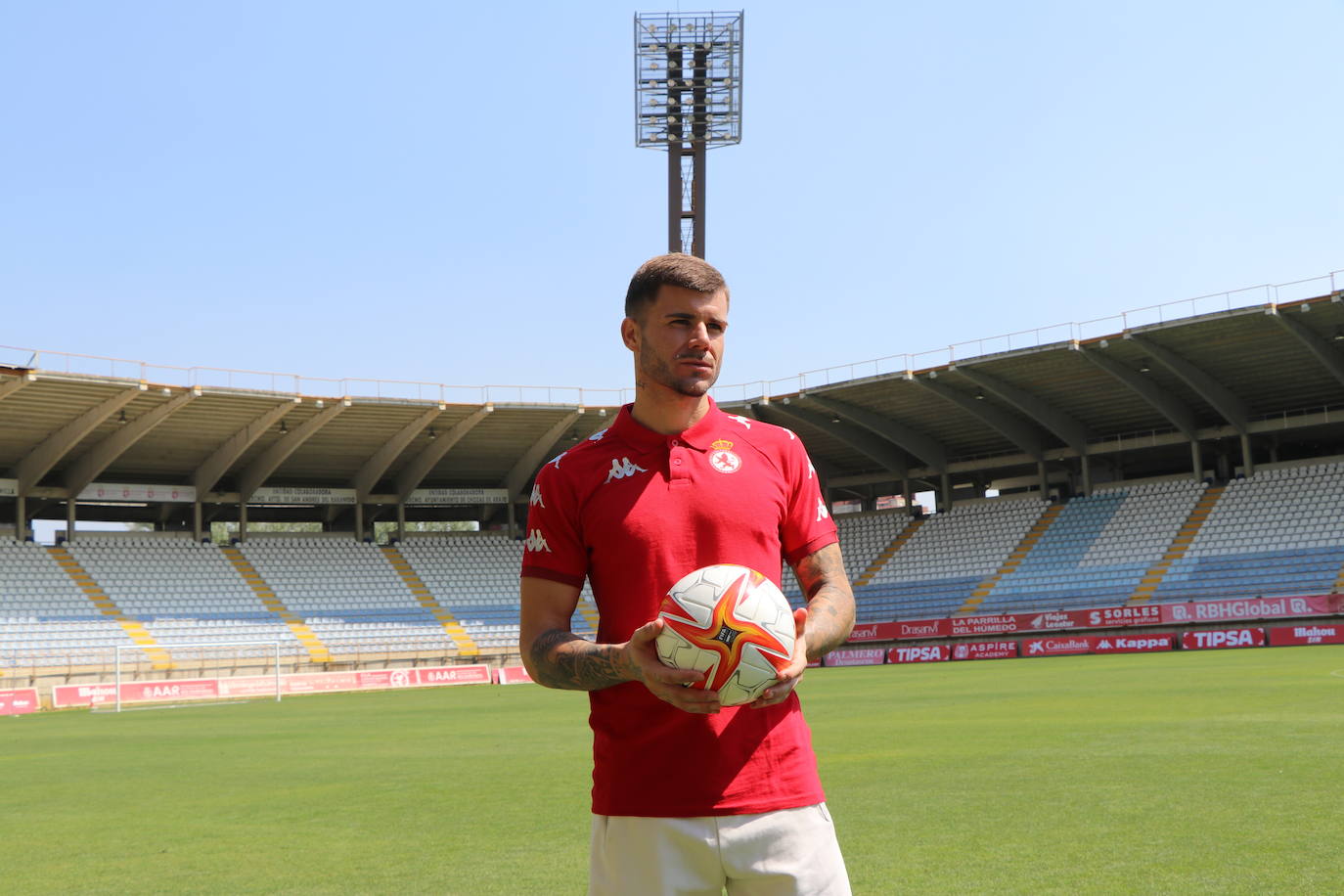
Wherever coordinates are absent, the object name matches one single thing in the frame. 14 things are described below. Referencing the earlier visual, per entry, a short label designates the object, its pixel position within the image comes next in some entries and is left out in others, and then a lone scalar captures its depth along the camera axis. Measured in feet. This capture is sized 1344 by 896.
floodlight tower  158.81
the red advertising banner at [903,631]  146.72
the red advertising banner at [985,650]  139.23
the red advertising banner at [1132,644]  130.28
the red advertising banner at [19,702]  112.16
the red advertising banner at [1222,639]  123.03
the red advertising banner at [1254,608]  121.80
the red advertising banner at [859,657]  145.28
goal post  136.58
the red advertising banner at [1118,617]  133.90
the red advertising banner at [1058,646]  136.08
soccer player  9.78
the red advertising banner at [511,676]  138.72
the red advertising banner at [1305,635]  119.96
